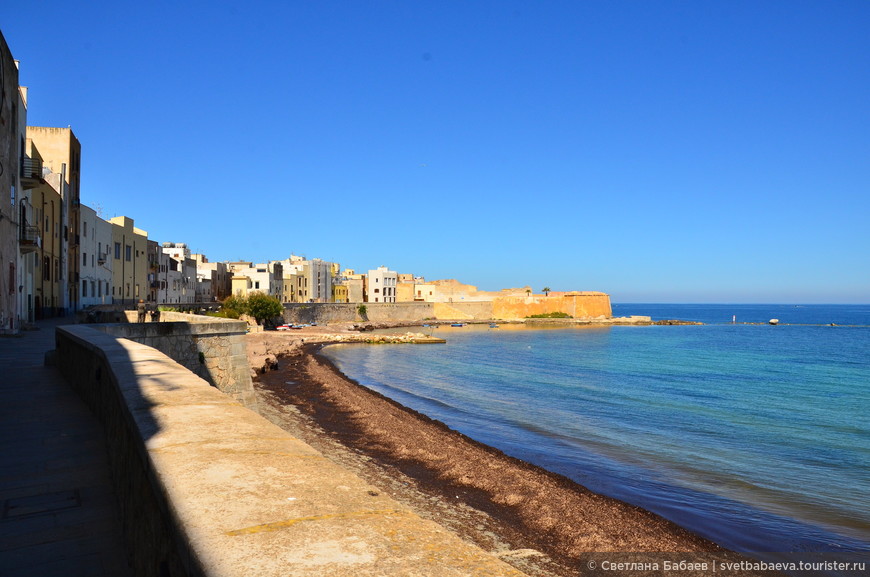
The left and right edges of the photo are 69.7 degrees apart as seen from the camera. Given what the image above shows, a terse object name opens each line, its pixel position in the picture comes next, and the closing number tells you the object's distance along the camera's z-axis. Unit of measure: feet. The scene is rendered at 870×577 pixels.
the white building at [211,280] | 233.35
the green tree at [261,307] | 204.54
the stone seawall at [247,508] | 6.06
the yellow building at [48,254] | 95.55
